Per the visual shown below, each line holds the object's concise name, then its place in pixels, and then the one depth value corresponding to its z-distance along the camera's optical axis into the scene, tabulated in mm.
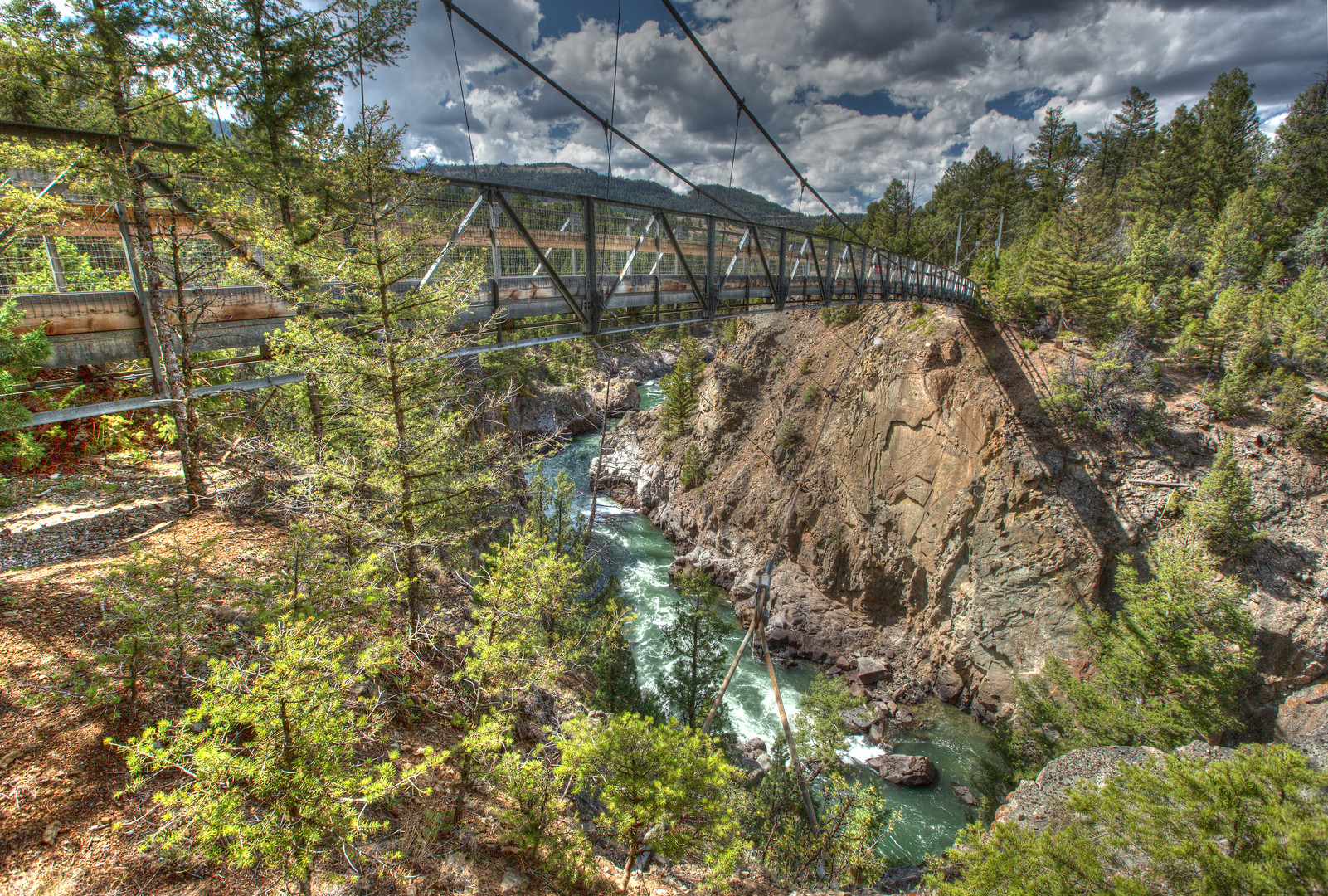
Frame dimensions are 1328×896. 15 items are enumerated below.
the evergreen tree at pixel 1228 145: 28859
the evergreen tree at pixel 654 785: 5820
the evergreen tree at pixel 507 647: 5453
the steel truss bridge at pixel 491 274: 5152
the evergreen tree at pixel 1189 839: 4918
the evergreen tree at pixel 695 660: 15789
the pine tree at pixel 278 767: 3318
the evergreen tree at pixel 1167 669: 12406
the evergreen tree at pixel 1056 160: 42000
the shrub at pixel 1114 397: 18969
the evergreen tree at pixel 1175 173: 30609
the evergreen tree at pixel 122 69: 5742
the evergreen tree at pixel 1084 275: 22031
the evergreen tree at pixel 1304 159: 26297
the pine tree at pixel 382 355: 5805
